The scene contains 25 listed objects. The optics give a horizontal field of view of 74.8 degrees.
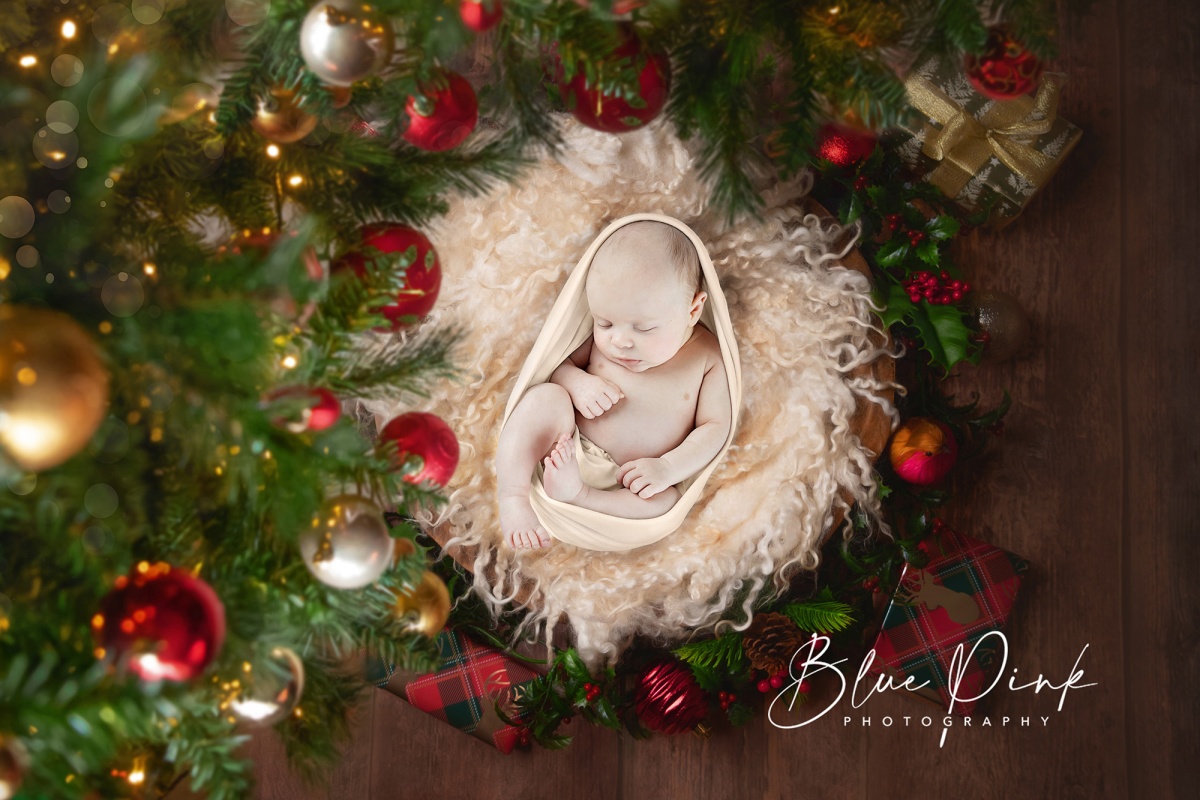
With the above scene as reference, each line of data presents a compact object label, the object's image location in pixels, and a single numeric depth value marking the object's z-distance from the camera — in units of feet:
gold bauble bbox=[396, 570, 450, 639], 2.53
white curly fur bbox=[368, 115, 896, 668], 4.65
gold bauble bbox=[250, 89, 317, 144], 2.14
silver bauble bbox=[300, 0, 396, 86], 1.90
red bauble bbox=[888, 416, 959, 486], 4.68
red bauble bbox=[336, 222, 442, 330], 2.33
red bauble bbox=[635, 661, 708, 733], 4.66
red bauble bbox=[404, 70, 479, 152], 2.35
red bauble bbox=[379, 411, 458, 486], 2.55
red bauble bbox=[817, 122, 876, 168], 4.69
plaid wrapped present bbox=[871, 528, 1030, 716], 4.90
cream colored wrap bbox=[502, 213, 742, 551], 4.47
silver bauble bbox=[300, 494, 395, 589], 1.97
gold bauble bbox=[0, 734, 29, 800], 1.50
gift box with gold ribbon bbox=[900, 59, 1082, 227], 4.83
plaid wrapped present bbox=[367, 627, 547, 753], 4.87
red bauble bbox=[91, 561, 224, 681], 1.61
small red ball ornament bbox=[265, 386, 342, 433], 1.81
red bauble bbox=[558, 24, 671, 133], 2.15
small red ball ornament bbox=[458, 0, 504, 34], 2.00
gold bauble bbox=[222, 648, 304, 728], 1.91
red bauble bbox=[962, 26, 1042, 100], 2.22
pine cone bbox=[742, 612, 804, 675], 4.68
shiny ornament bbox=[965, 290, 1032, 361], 4.92
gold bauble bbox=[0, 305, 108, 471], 1.45
